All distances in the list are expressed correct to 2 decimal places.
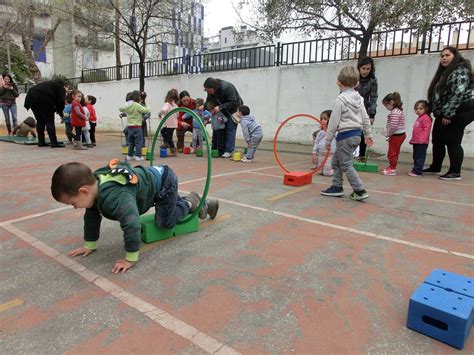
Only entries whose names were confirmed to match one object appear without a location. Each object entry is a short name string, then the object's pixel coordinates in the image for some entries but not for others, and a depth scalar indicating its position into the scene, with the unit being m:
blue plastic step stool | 1.91
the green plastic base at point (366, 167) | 7.26
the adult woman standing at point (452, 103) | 6.03
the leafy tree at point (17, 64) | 29.42
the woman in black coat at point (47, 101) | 10.02
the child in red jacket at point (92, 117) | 11.62
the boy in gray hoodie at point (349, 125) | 4.75
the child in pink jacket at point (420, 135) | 6.71
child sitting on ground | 13.23
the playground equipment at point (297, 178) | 5.75
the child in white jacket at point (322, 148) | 6.89
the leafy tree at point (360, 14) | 7.72
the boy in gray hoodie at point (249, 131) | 8.47
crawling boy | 2.51
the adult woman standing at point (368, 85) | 6.84
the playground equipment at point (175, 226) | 3.29
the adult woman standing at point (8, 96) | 12.34
